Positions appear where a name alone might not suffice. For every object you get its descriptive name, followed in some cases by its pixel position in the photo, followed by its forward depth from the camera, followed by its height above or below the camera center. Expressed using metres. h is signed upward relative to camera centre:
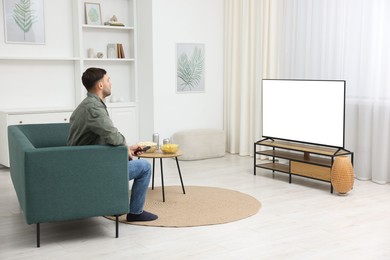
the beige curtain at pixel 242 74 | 7.47 +0.01
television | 5.55 -0.41
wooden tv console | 5.55 -0.96
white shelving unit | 6.98 +0.14
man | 3.86 -0.42
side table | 4.88 -0.77
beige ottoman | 7.33 -0.99
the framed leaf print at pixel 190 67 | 7.70 +0.11
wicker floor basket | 5.24 -1.02
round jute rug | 4.41 -1.24
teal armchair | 3.63 -0.78
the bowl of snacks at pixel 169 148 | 4.96 -0.71
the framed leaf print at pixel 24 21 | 6.83 +0.71
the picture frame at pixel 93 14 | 7.37 +0.87
